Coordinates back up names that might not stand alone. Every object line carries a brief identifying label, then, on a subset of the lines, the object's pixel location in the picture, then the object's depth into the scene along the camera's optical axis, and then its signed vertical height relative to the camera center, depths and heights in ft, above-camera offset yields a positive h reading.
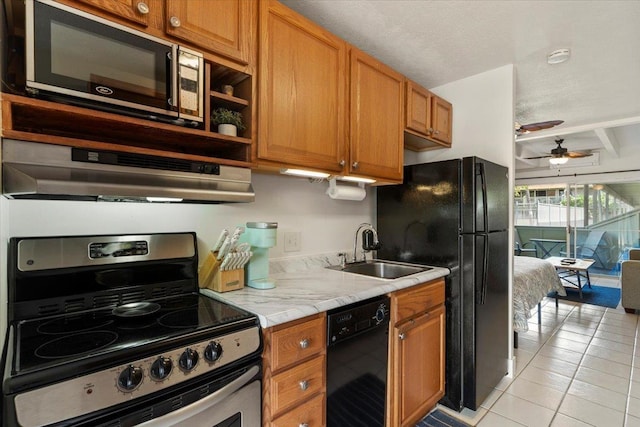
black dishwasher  4.56 -2.36
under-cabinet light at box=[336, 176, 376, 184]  6.42 +0.66
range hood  3.08 +0.41
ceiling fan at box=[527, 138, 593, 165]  14.46 +2.58
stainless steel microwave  3.04 +1.57
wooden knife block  4.87 -1.03
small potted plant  4.53 +1.30
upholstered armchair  13.30 -3.22
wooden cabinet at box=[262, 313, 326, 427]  3.85 -2.08
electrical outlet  6.63 -0.63
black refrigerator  6.69 -0.87
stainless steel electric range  2.52 -1.25
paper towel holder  6.79 +0.41
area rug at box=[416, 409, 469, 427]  6.47 -4.37
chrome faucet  7.46 -0.79
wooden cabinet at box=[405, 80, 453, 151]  7.50 +2.29
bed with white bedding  9.84 -2.78
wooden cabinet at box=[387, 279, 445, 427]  5.62 -2.75
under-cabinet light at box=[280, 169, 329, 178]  5.53 +0.69
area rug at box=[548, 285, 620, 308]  15.28 -4.45
